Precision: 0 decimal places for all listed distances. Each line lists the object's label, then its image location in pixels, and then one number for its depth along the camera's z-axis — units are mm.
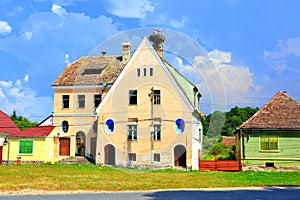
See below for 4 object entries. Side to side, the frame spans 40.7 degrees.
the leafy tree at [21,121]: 59409
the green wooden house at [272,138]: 30000
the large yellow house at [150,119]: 28812
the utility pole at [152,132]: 29609
